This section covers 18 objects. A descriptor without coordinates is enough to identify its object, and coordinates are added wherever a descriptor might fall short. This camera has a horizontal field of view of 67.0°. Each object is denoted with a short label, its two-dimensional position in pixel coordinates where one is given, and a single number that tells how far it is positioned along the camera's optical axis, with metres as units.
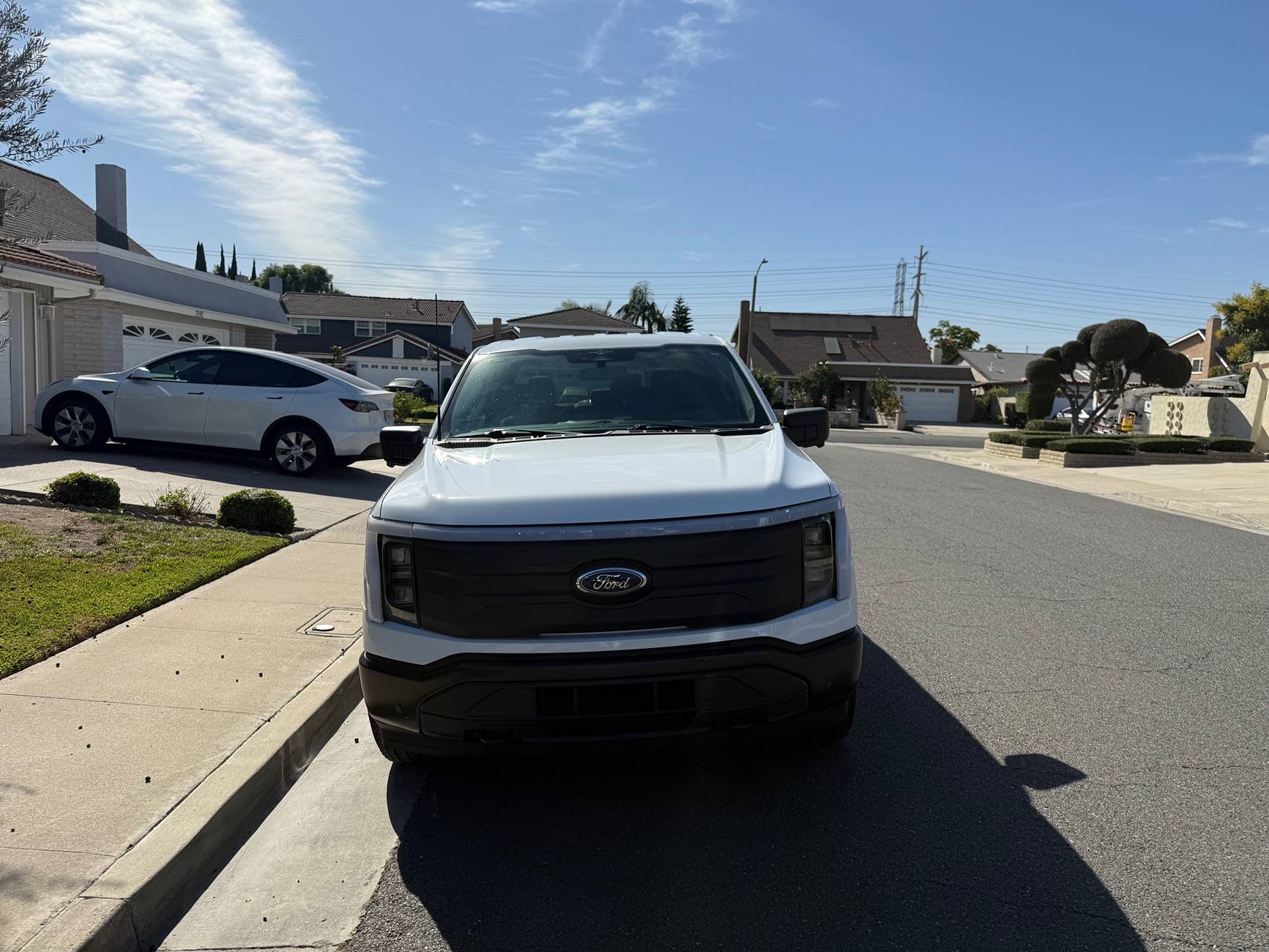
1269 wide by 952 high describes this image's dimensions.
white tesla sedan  12.67
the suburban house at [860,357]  57.19
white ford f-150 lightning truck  3.39
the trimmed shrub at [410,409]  28.00
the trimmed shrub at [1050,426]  37.67
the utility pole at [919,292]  78.69
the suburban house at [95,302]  15.27
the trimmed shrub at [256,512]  9.26
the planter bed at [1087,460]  23.81
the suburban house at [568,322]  58.31
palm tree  69.67
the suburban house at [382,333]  57.41
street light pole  49.00
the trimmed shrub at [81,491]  9.07
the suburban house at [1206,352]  67.73
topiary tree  27.06
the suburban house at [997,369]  64.06
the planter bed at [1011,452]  26.84
